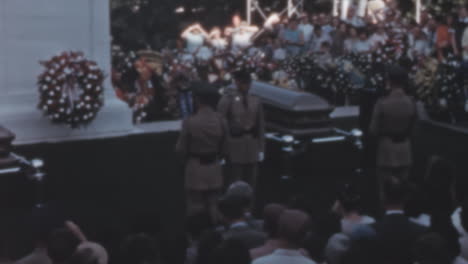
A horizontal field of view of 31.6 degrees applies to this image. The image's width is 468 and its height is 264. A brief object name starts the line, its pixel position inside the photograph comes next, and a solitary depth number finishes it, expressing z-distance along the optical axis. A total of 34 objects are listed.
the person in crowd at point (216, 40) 18.54
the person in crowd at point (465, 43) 17.00
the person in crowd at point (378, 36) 18.01
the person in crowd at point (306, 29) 19.81
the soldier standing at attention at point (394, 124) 8.61
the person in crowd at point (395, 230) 5.09
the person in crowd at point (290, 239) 4.73
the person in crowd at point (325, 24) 19.61
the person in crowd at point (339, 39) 18.80
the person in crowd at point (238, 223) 5.54
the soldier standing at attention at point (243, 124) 8.52
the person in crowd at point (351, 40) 18.72
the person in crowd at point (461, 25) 18.98
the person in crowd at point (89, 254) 4.48
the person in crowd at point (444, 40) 18.58
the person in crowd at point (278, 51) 18.16
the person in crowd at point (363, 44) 18.48
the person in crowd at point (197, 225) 5.42
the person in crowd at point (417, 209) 5.79
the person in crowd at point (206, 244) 4.76
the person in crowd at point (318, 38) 19.31
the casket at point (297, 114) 10.92
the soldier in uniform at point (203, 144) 7.58
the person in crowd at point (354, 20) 20.02
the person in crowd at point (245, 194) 5.84
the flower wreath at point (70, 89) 12.72
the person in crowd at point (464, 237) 5.43
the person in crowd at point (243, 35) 19.64
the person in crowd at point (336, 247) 5.03
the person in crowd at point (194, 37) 18.80
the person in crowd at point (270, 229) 5.00
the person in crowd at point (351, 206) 5.82
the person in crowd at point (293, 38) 19.06
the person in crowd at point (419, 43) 18.89
